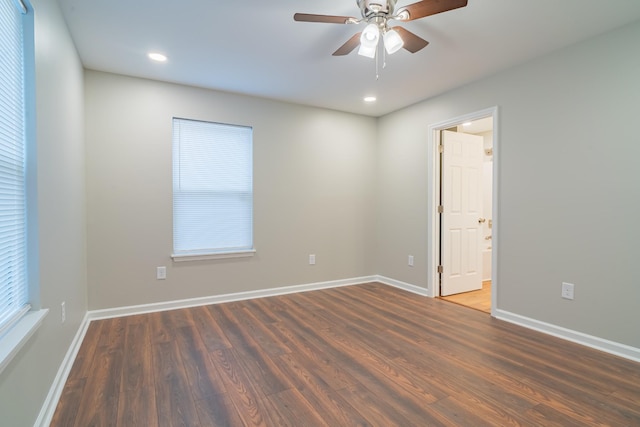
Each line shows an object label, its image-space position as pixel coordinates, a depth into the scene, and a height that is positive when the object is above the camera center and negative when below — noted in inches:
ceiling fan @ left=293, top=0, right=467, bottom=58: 70.9 +43.9
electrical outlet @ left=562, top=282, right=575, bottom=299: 106.8 -28.6
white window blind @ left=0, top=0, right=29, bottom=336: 53.6 +6.6
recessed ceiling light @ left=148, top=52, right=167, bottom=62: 111.8 +52.6
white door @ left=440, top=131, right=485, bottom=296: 159.6 -4.4
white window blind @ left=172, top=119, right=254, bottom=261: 141.2 +6.9
